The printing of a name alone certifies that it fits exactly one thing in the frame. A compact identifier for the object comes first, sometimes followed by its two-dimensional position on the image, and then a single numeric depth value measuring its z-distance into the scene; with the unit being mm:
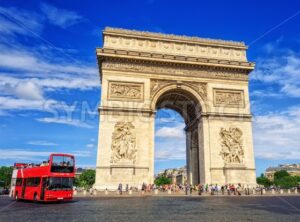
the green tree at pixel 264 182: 92650
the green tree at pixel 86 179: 84062
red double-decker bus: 16562
